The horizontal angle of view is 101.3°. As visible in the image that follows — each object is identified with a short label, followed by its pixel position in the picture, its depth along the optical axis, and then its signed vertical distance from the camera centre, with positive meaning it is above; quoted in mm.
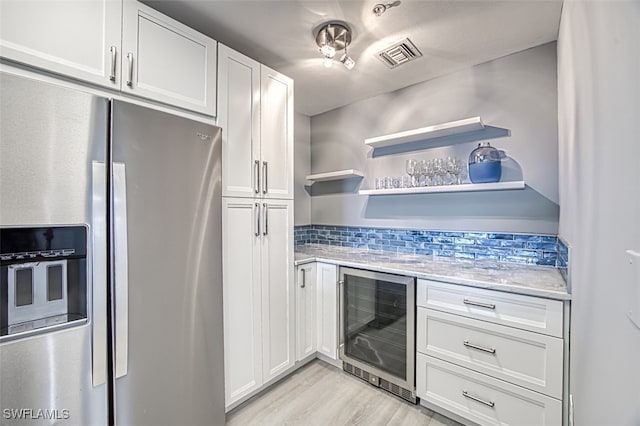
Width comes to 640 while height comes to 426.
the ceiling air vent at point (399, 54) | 1821 +1177
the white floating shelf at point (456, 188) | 1794 +197
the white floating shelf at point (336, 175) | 2662 +404
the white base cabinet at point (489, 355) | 1298 -785
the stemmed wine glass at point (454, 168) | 2113 +368
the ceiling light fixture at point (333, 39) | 1628 +1129
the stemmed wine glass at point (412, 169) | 2240 +389
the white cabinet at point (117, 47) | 1014 +760
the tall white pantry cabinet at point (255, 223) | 1666 -65
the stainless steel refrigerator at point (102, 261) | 934 -206
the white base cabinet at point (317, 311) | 2176 -831
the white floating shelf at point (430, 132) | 1945 +667
